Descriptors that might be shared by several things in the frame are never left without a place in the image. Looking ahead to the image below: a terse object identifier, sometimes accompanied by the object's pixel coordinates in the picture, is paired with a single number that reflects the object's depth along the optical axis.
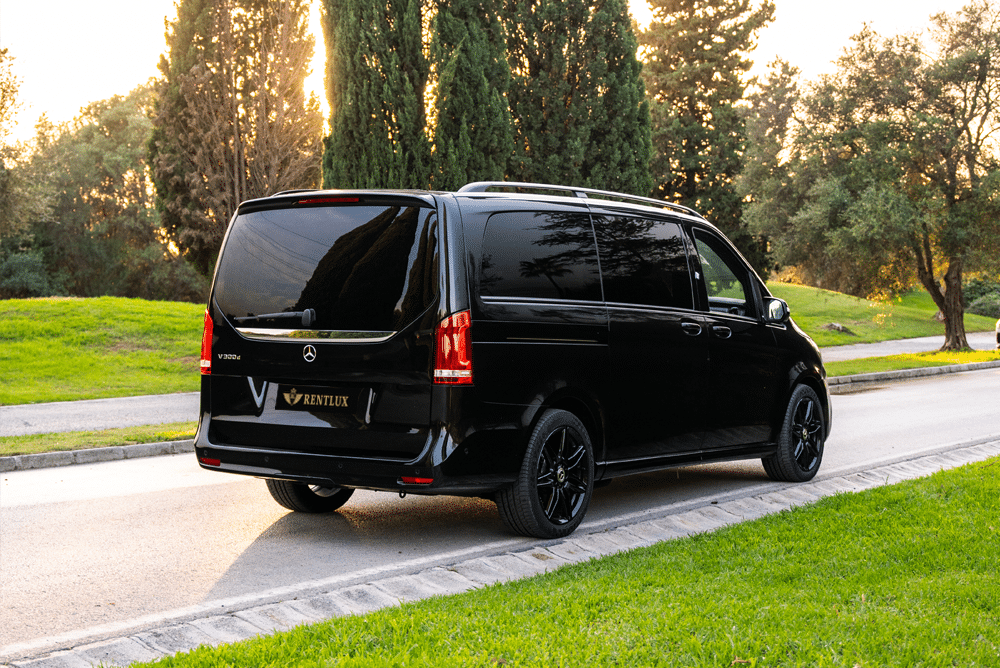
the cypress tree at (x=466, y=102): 23.00
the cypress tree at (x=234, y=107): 28.44
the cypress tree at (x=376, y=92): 22.41
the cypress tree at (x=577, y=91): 28.56
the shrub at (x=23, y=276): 48.47
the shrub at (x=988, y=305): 57.72
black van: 5.78
